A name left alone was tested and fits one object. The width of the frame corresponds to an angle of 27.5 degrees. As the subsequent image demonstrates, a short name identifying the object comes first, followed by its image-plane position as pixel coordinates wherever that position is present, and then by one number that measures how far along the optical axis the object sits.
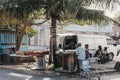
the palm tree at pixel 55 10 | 12.98
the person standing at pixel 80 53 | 12.97
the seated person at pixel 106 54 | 18.53
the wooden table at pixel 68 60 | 13.64
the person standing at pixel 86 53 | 13.47
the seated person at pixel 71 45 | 18.07
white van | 18.61
